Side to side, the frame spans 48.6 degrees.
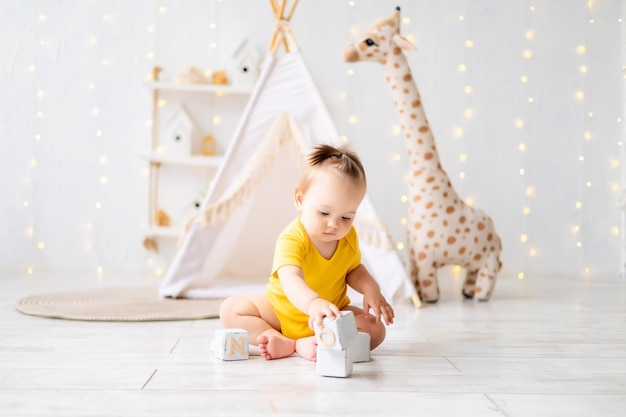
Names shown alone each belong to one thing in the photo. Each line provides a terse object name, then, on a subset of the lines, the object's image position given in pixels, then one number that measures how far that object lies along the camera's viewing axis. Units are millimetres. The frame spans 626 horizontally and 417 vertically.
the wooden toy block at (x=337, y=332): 1292
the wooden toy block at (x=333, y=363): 1316
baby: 1469
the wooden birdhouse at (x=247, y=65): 3379
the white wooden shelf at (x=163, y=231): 3352
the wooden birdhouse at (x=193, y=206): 3436
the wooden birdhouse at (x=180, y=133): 3375
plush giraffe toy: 2549
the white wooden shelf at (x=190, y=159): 3342
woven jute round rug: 2021
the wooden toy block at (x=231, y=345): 1465
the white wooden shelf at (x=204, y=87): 3328
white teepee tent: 2449
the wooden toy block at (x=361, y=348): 1458
